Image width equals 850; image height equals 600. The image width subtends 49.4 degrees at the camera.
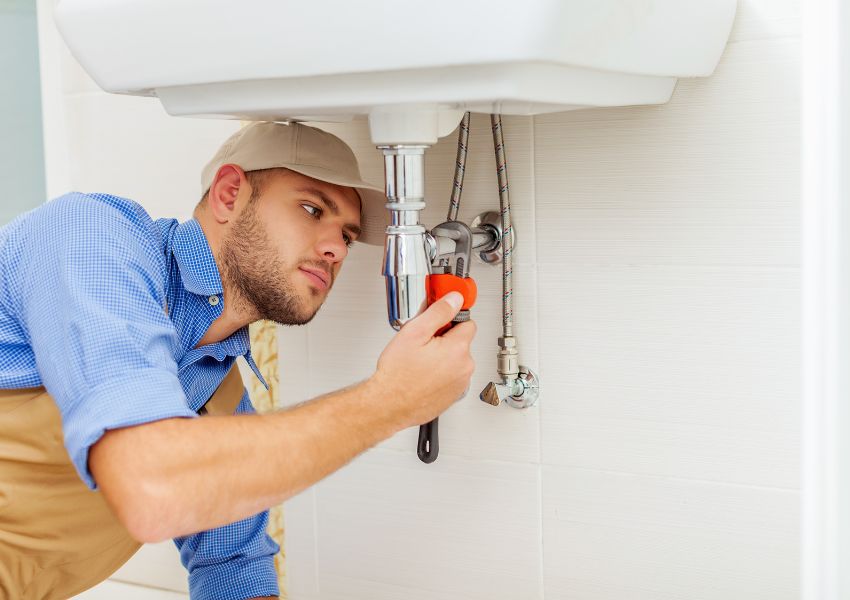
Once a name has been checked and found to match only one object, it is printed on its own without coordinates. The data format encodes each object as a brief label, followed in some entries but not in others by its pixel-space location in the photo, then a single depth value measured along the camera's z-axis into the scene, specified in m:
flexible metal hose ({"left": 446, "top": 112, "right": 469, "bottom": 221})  1.10
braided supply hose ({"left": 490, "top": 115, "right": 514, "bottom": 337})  1.09
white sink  0.70
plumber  0.79
